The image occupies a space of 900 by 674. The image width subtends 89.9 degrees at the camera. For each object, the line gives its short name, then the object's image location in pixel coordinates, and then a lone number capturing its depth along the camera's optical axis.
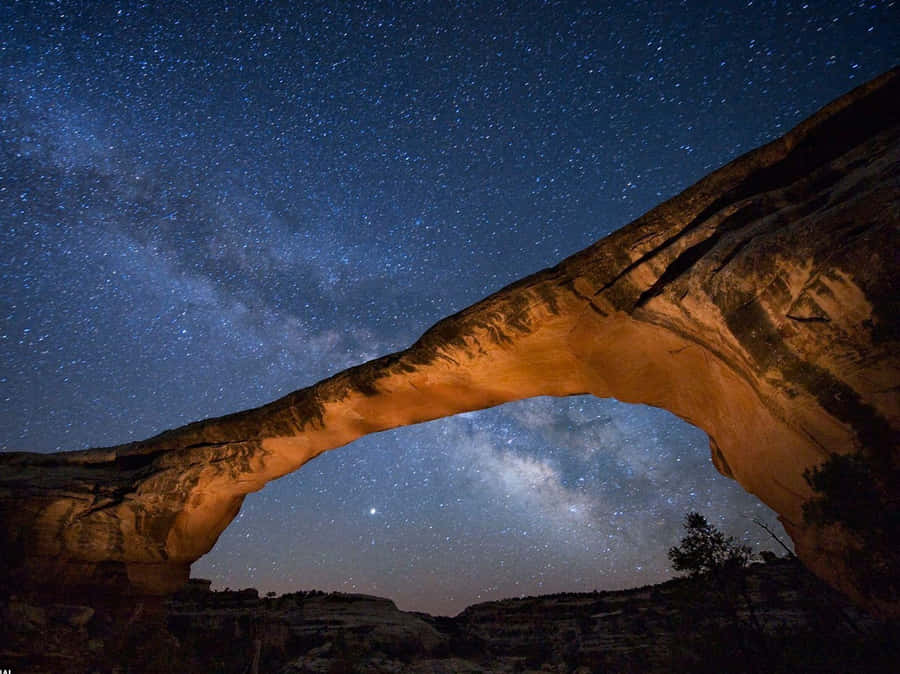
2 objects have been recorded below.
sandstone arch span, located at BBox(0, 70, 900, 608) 5.69
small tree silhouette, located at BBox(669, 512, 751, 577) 11.90
